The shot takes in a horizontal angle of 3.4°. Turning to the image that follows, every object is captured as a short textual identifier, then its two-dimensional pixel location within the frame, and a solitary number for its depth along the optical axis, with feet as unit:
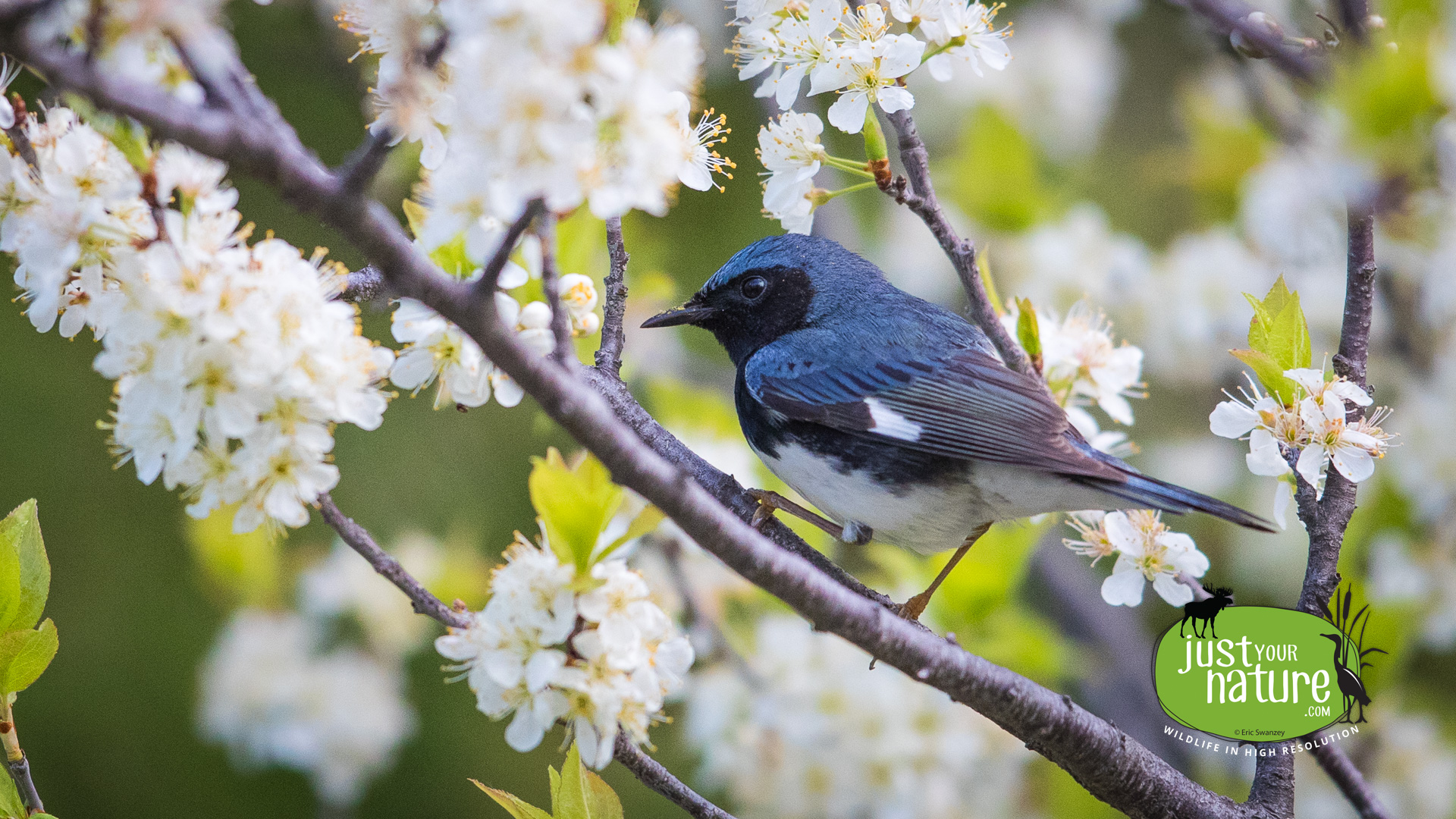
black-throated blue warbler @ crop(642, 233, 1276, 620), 11.54
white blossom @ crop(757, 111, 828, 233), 11.48
